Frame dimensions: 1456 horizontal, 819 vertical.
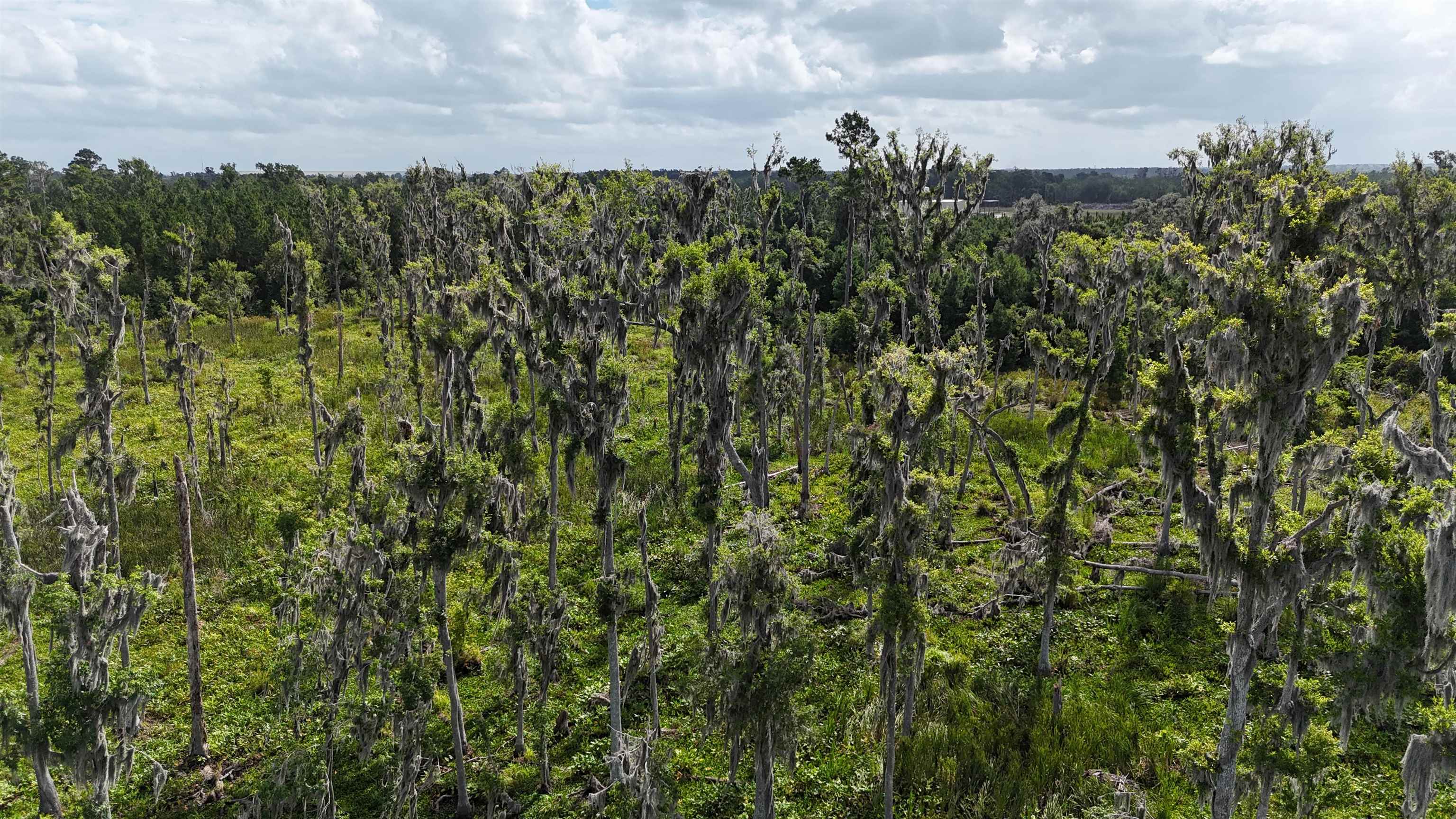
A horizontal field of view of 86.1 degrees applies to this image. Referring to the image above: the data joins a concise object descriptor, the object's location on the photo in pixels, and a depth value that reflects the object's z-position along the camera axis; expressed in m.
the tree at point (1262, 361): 11.18
